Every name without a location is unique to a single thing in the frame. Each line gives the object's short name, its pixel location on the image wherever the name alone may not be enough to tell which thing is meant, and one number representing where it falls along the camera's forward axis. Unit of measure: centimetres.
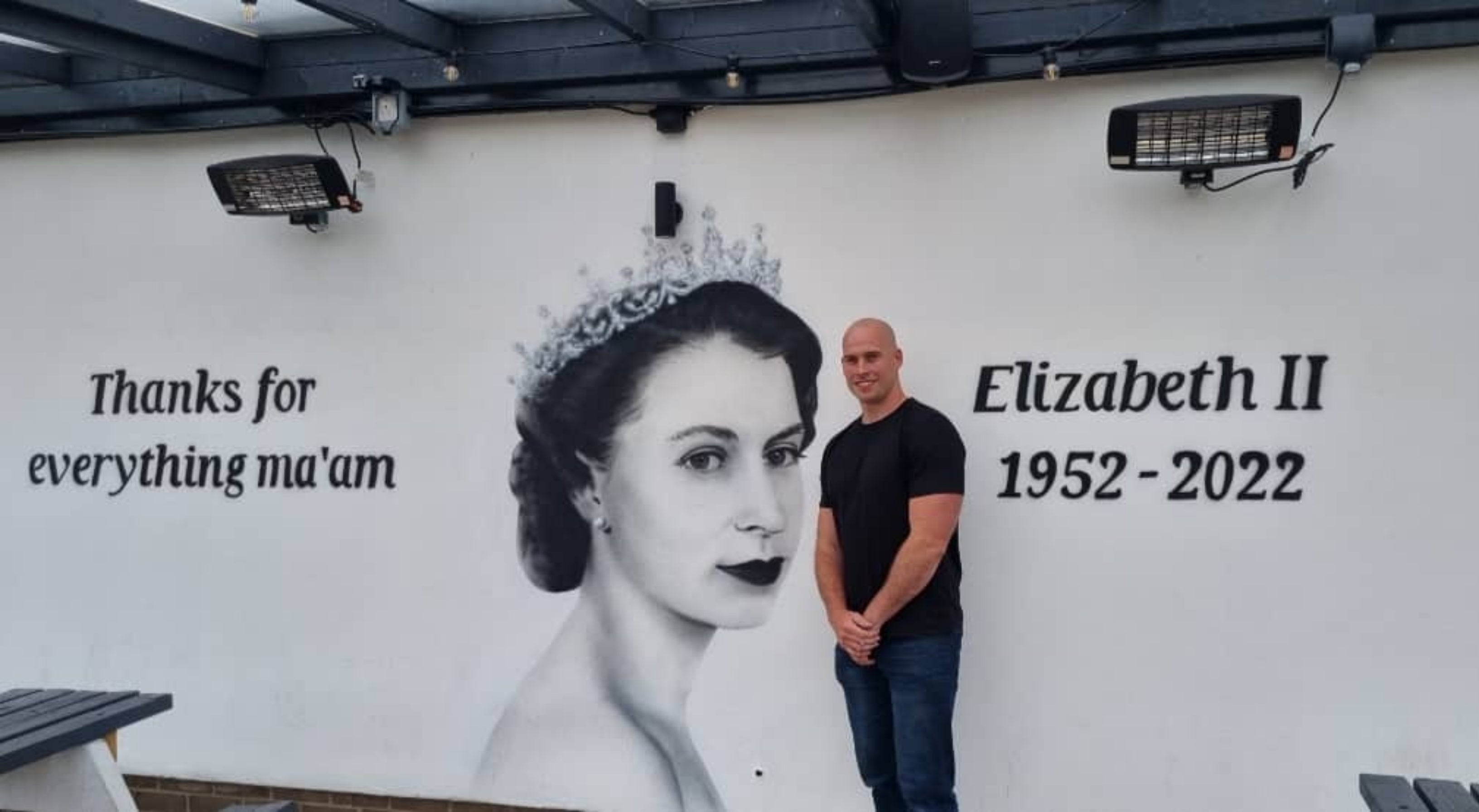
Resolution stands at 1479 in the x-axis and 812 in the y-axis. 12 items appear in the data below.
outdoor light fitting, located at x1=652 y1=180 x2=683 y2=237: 429
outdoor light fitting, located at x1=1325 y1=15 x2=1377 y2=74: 360
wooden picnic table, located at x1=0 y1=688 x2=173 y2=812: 320
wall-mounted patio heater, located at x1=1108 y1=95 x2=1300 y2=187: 360
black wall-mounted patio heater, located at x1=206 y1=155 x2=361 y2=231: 444
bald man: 364
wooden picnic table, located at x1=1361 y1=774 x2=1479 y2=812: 261
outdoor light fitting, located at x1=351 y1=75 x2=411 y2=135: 446
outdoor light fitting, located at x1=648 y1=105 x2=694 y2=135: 431
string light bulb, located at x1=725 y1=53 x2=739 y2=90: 413
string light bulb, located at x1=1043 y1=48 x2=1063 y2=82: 383
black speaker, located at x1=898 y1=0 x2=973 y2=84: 366
